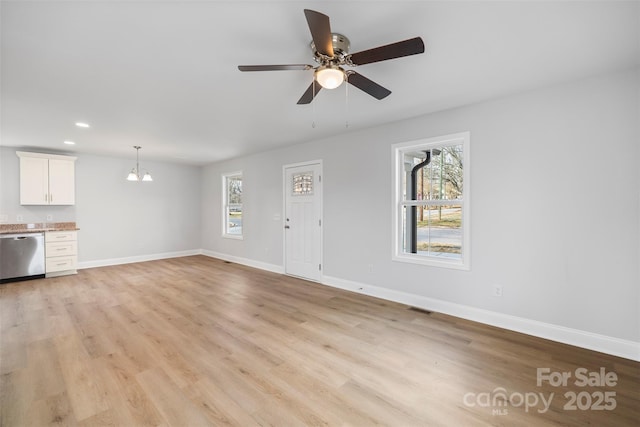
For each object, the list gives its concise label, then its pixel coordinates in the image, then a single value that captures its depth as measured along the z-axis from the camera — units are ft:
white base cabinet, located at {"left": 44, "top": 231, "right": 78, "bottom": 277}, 17.60
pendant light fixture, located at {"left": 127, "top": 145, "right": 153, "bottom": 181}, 18.24
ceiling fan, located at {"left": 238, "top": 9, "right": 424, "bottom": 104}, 5.13
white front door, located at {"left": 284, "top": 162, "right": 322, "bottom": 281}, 16.43
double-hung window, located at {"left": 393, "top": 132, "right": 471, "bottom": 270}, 11.27
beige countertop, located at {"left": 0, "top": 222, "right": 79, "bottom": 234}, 17.19
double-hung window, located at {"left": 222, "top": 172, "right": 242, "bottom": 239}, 23.63
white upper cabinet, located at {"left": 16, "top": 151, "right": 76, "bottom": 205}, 17.65
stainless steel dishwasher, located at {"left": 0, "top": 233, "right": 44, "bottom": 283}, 16.20
